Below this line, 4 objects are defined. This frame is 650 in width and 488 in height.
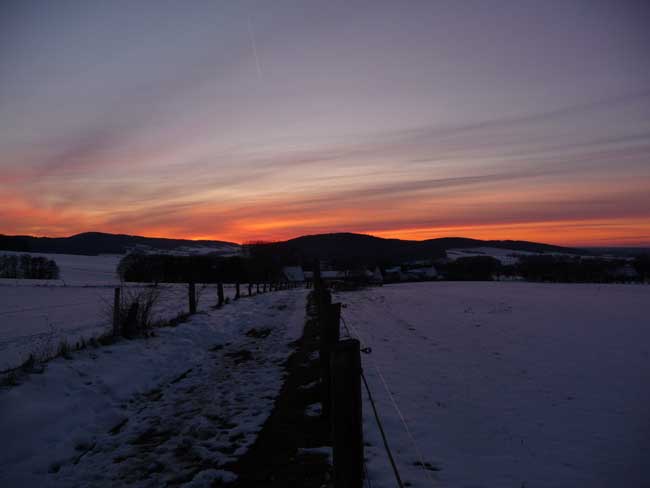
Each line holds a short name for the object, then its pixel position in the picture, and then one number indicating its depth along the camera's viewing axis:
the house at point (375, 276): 93.41
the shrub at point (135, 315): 10.90
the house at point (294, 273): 108.54
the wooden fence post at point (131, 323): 10.83
